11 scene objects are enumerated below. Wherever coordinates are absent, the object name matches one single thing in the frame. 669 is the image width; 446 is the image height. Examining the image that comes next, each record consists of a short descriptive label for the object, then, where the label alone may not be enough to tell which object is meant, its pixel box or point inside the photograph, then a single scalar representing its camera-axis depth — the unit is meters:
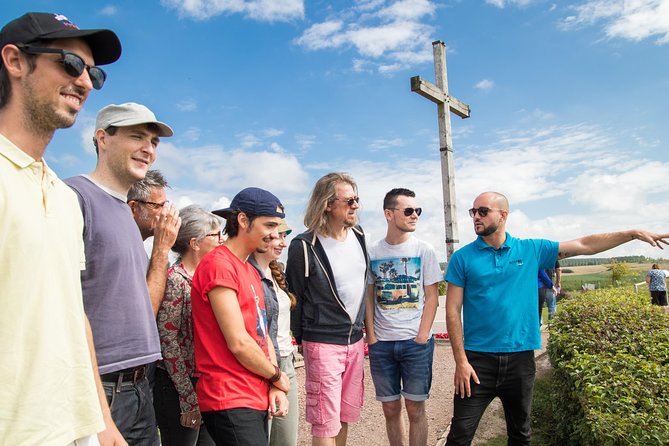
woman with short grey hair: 3.18
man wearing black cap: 1.60
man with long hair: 4.05
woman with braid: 3.66
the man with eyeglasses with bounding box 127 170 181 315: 2.99
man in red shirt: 2.80
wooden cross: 10.72
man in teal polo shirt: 4.18
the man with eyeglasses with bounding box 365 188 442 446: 4.50
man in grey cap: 2.38
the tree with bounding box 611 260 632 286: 52.41
